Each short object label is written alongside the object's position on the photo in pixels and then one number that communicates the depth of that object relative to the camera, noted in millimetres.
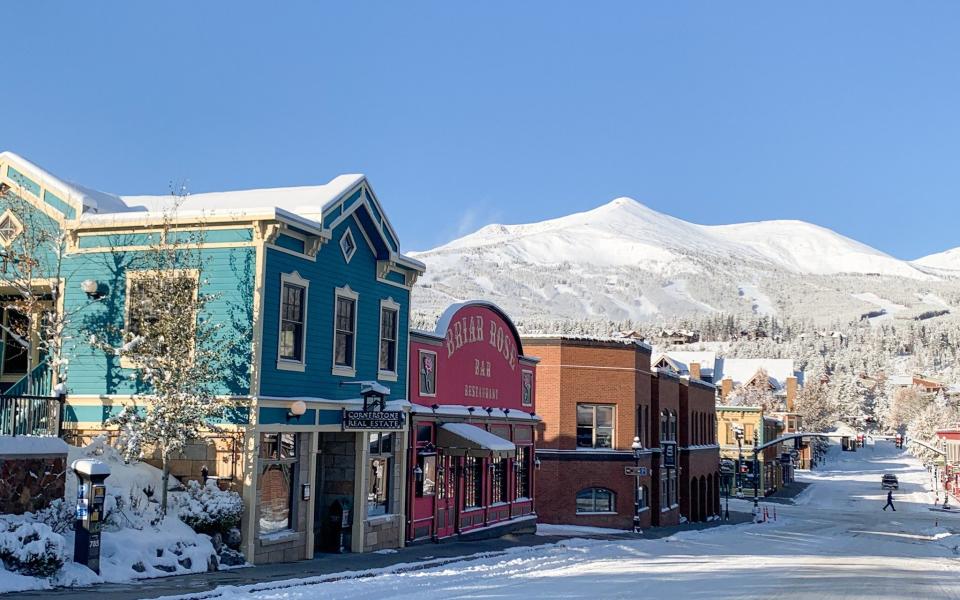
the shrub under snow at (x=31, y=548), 15664
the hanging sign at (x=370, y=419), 24422
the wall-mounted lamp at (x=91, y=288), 22688
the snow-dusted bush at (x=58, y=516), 17297
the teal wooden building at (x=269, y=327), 21750
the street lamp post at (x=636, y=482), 40972
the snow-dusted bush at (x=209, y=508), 20188
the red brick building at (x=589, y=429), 42906
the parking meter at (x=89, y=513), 16656
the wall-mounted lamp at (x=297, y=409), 22312
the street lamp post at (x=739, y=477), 85206
